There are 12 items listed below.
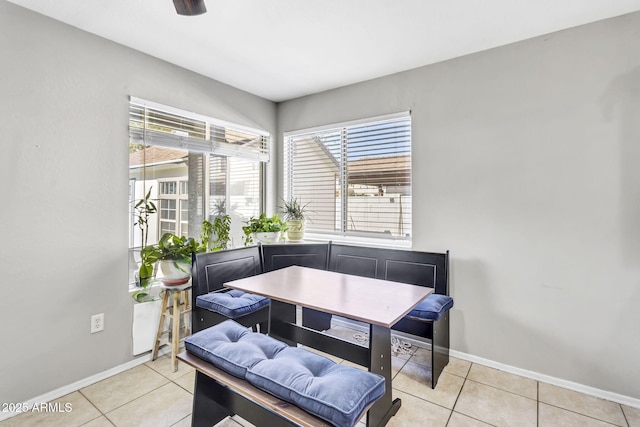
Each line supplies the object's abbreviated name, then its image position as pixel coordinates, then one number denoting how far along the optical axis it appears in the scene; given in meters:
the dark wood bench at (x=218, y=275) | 2.47
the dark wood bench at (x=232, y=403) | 1.24
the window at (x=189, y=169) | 2.57
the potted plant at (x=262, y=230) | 3.29
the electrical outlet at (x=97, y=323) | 2.28
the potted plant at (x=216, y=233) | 3.03
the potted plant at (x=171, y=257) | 2.41
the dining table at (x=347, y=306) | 1.68
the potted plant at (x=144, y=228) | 2.41
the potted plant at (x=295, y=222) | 3.42
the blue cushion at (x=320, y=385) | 1.17
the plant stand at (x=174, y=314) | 2.45
